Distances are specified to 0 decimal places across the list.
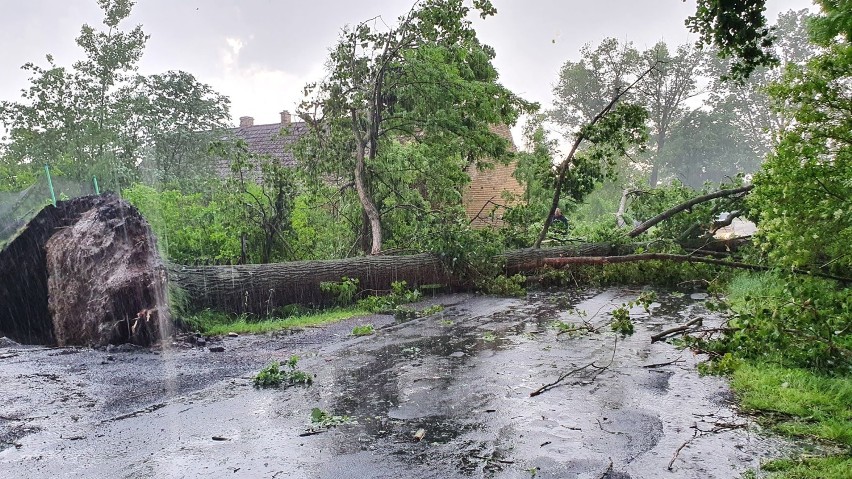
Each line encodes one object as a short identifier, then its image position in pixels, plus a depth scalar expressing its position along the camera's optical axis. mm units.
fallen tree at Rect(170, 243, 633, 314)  9188
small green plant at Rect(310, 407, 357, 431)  4445
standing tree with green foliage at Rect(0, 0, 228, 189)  16656
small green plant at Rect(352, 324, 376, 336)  8248
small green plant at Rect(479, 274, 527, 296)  11875
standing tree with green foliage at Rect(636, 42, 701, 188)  48281
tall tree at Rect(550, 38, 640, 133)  47219
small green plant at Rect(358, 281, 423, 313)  10328
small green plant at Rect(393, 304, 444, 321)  9688
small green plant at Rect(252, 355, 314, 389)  5715
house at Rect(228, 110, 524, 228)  22811
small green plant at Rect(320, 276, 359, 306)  10375
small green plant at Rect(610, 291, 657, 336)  7043
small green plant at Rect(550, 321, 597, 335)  7567
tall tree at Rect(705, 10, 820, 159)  48250
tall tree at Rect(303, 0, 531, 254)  12273
